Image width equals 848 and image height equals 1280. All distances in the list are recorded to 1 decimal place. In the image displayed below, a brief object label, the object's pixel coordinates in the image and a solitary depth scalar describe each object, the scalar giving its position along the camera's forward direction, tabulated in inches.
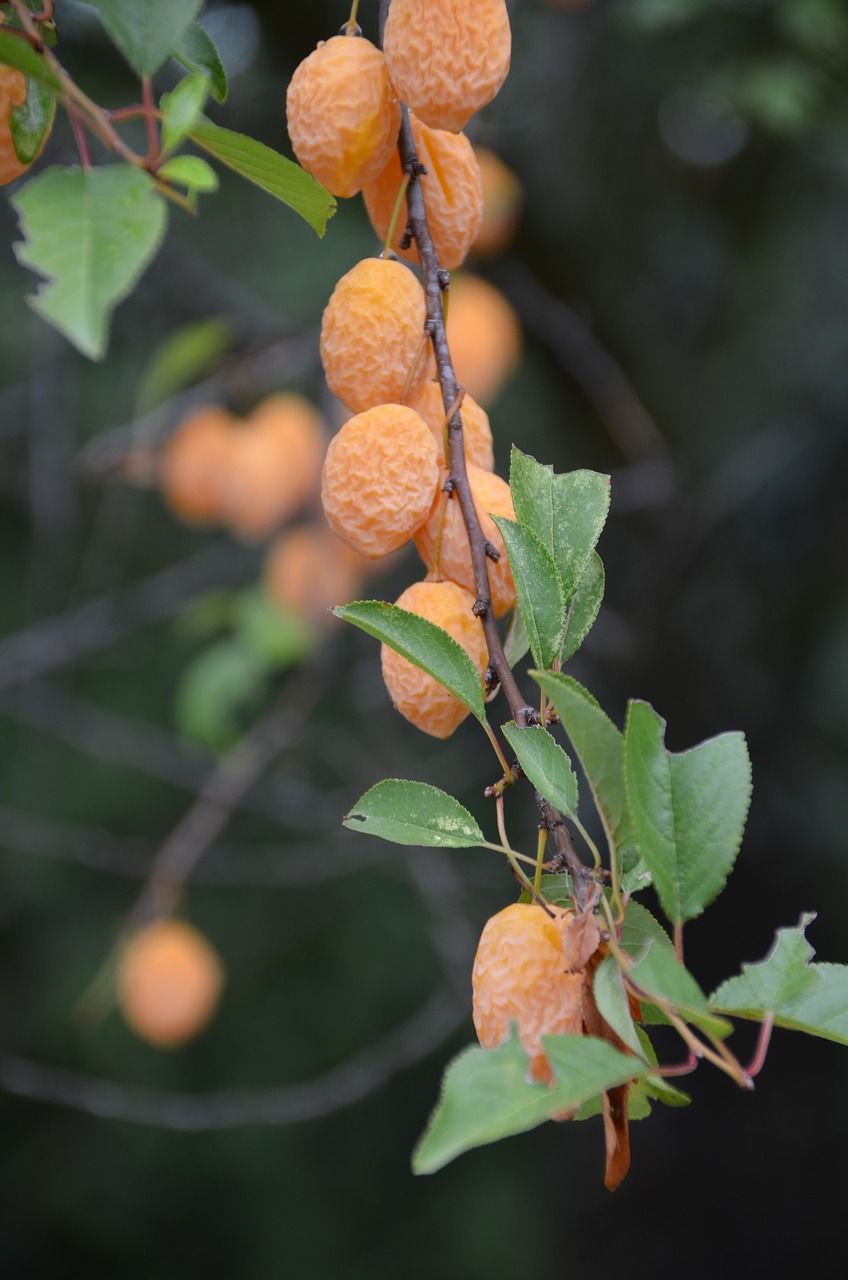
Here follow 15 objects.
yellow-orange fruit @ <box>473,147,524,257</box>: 73.5
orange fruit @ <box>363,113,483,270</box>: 26.4
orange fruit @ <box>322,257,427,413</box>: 25.8
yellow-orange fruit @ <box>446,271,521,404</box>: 70.9
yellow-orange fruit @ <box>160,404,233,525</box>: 77.7
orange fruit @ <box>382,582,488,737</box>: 25.4
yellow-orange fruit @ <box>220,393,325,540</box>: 73.2
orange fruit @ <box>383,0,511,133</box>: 25.4
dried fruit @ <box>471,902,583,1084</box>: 24.3
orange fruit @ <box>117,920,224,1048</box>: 70.5
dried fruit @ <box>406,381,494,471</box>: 26.2
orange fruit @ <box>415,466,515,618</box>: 25.8
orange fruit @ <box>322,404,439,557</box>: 25.6
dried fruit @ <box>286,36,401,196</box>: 25.7
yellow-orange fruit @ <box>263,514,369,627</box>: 73.2
